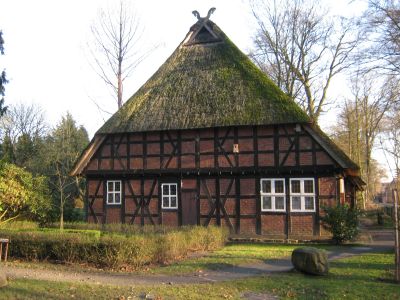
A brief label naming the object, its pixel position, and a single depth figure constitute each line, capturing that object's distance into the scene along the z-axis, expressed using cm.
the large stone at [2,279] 962
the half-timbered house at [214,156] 2073
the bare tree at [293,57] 3158
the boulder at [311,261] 1109
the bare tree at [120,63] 2900
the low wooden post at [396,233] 1048
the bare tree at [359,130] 3897
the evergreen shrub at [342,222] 1842
